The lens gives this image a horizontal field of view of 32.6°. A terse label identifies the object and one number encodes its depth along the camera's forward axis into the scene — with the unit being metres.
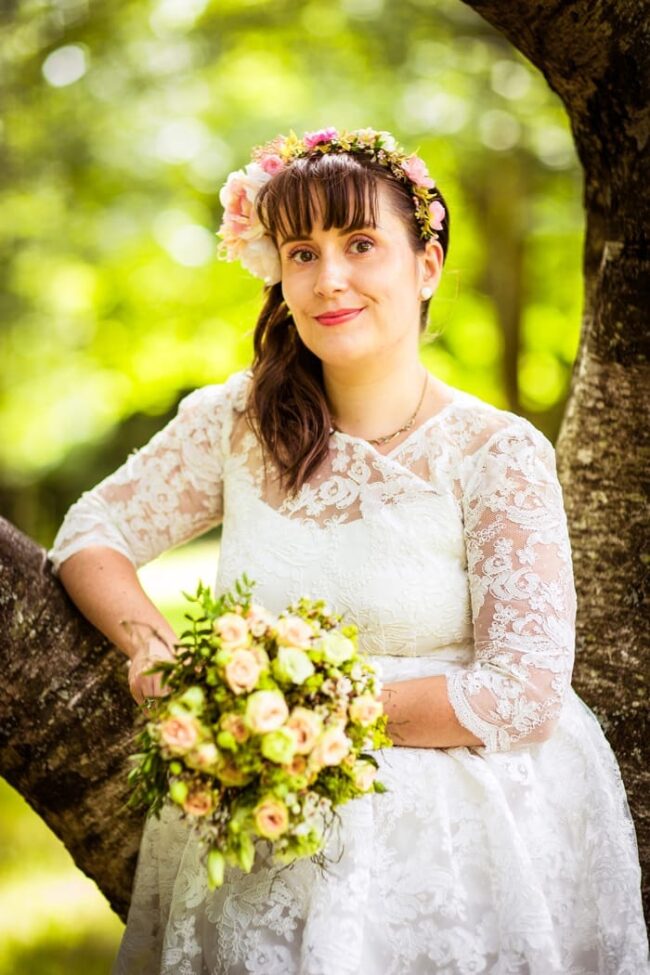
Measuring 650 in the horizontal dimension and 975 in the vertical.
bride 2.34
